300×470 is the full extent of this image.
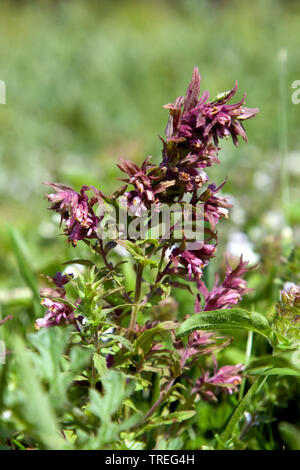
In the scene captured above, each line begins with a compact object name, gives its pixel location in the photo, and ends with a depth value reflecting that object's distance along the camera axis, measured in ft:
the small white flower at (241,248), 2.33
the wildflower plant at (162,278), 1.65
